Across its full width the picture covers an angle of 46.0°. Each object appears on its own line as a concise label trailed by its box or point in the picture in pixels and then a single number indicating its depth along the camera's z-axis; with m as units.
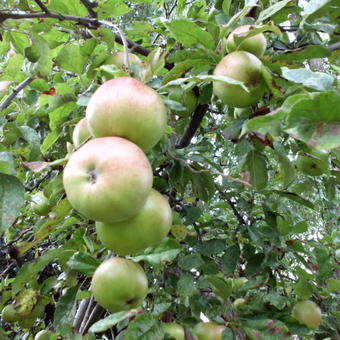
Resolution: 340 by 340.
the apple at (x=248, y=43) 1.03
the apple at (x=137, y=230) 0.79
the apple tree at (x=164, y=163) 0.73
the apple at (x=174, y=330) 1.12
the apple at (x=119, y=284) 0.92
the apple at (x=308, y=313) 1.47
